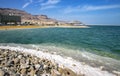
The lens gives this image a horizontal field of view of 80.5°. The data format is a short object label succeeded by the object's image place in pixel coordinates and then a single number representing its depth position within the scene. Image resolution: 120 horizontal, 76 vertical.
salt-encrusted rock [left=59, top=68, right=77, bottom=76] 3.88
